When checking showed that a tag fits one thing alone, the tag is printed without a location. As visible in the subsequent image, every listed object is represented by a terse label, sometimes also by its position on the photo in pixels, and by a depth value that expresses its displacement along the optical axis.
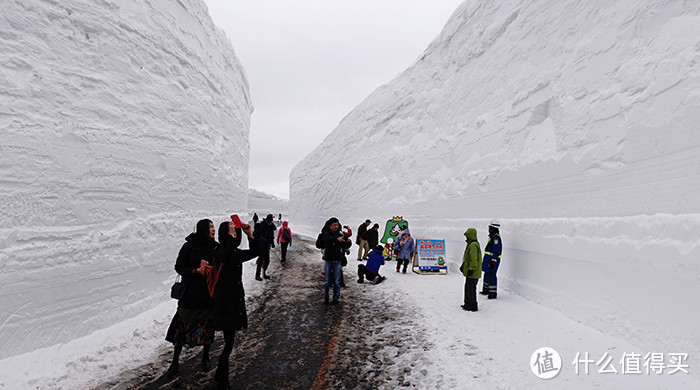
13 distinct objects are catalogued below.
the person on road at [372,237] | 12.52
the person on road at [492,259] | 6.96
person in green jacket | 6.26
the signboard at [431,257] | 10.20
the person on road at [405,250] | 10.38
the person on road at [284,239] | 12.53
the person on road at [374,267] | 8.95
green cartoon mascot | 13.57
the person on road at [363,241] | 13.06
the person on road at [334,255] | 7.02
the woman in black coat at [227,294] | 3.57
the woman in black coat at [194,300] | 3.81
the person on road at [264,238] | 9.34
